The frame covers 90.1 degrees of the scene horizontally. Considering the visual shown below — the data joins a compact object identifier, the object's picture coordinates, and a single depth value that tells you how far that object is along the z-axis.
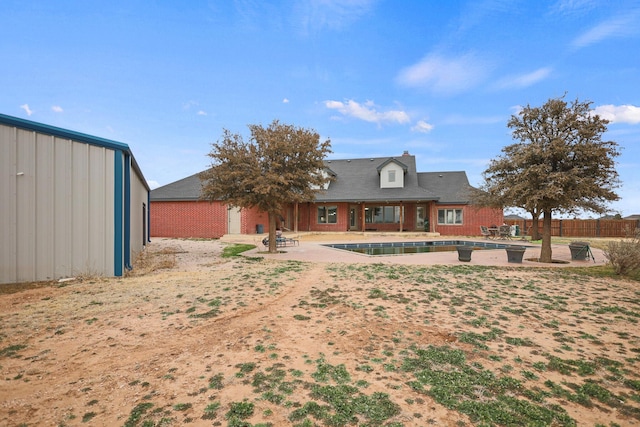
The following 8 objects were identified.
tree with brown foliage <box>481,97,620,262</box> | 10.85
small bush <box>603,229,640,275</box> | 9.40
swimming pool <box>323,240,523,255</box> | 17.41
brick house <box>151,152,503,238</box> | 24.17
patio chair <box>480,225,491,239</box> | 24.26
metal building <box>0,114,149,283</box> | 7.60
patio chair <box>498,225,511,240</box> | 23.66
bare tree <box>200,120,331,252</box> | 13.25
